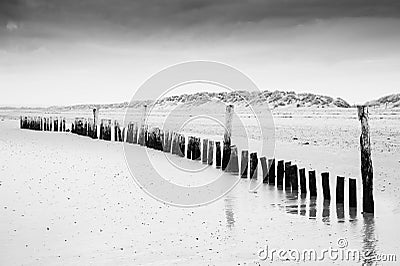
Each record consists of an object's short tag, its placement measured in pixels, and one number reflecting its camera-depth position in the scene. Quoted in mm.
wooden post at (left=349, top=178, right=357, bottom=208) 11094
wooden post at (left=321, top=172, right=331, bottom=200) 11947
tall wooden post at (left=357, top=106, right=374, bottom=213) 10828
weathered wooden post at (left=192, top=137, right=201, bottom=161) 20688
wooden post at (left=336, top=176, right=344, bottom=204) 11230
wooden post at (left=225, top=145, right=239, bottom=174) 17266
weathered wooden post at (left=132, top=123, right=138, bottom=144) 27594
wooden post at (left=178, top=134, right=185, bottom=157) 22270
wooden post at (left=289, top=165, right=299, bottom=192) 13453
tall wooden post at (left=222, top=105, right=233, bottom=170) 17859
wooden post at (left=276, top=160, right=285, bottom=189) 14180
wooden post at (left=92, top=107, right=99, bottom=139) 31694
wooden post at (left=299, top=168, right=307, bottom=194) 13078
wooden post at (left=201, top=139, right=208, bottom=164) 19484
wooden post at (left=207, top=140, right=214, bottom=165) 19172
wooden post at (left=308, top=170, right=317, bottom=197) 12441
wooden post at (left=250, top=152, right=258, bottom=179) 15625
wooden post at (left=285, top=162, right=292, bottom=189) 13781
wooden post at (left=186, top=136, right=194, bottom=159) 20953
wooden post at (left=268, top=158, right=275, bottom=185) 14664
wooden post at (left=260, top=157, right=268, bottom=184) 14992
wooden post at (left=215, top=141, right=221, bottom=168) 18697
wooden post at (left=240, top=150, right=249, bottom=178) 16250
